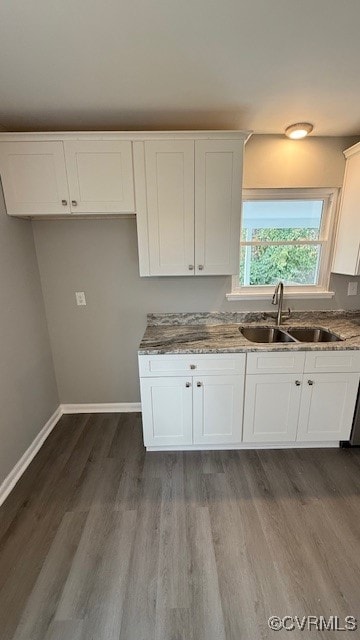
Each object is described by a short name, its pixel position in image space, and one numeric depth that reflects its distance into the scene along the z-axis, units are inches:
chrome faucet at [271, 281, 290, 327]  85.9
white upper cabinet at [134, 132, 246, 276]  69.6
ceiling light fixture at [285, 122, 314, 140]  73.7
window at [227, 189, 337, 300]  87.2
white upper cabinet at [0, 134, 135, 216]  68.4
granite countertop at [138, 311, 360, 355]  70.7
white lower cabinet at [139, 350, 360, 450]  72.0
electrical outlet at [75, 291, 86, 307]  90.5
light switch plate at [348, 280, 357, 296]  91.0
